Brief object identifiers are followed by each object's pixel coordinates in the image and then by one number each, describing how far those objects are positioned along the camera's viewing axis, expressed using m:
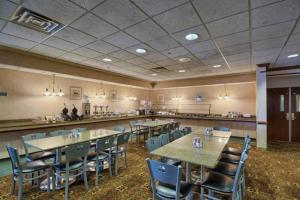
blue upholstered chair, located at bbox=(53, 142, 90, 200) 2.37
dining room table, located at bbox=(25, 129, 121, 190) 2.59
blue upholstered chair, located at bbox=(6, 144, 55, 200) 2.26
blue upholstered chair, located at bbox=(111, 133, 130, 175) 3.19
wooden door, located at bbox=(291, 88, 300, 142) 5.87
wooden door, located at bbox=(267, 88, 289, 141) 6.07
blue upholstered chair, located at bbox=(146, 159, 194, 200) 1.60
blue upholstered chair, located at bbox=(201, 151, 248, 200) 1.72
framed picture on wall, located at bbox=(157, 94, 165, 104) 9.19
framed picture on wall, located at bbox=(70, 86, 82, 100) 5.69
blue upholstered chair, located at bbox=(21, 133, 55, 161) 2.87
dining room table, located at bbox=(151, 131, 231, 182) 1.92
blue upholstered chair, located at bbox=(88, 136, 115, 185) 2.85
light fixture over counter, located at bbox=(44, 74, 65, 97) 4.79
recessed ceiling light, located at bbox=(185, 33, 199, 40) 2.80
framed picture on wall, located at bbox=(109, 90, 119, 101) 7.19
